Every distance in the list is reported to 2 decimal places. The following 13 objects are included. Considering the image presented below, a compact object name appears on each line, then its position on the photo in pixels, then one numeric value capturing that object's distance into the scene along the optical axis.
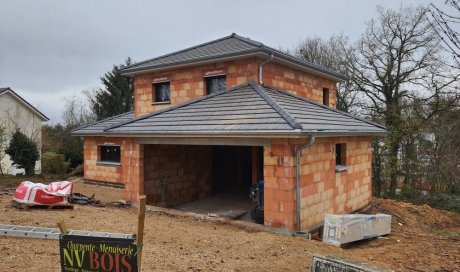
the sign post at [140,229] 3.33
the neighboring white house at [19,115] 24.73
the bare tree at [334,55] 25.08
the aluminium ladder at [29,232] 6.32
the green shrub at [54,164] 19.64
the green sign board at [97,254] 3.35
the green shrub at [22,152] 17.80
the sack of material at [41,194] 9.57
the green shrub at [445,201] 17.14
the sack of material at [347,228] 8.17
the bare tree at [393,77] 20.33
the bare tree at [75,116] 36.37
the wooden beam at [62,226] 3.43
